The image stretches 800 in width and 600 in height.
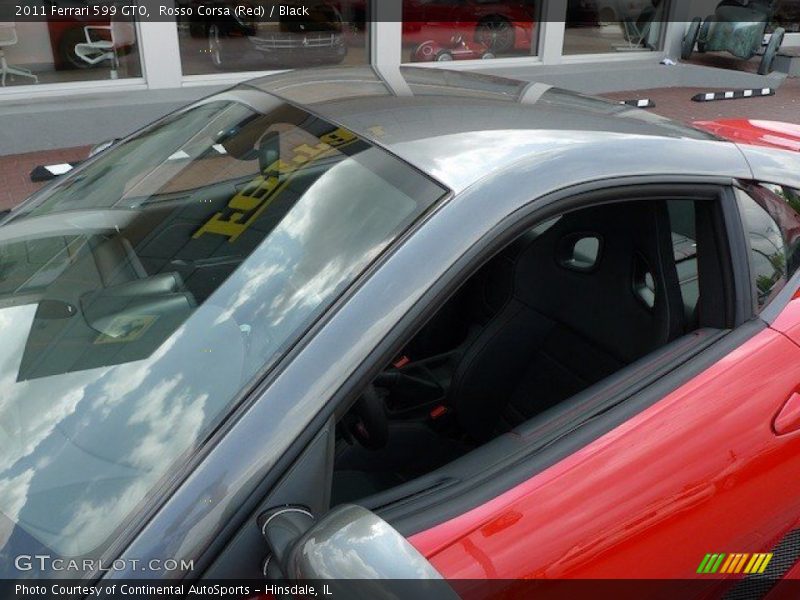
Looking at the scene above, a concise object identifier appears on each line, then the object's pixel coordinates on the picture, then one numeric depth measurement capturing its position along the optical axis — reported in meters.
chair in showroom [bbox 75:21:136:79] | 6.75
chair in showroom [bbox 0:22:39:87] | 6.48
